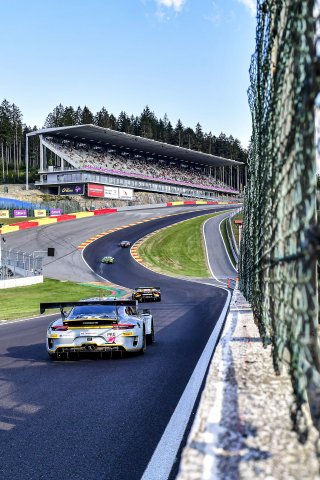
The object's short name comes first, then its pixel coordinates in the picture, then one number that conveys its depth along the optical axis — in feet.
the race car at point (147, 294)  87.40
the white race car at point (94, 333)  31.37
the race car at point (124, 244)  185.16
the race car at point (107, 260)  158.51
